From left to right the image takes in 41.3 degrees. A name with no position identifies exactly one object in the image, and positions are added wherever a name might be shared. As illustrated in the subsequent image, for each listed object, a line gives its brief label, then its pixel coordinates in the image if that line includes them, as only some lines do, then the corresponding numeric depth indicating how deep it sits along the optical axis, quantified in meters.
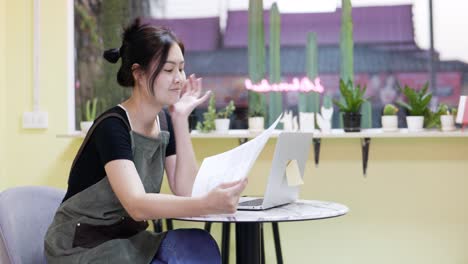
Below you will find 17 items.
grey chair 1.86
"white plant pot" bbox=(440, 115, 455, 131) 2.97
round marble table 1.75
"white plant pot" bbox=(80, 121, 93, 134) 3.27
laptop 1.91
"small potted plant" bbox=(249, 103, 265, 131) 3.16
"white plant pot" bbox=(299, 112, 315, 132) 3.12
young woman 1.62
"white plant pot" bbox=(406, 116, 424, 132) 3.02
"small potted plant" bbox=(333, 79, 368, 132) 3.03
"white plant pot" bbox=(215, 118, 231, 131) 3.18
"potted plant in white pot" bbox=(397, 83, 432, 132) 3.02
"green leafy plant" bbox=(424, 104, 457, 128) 3.02
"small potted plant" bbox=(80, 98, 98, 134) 3.28
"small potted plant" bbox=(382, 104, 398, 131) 3.07
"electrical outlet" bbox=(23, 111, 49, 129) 3.36
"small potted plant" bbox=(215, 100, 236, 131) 3.18
